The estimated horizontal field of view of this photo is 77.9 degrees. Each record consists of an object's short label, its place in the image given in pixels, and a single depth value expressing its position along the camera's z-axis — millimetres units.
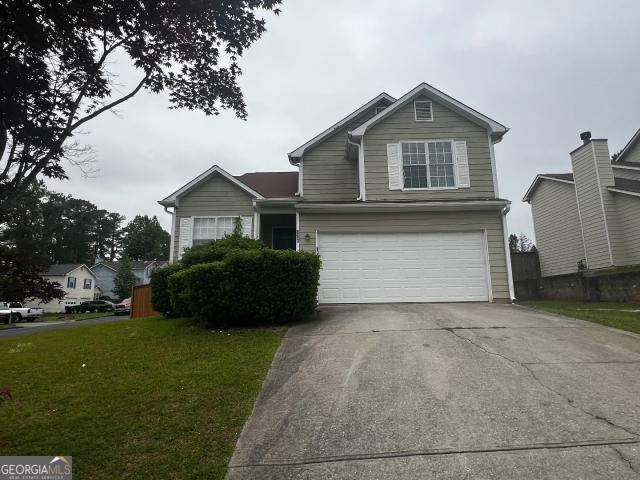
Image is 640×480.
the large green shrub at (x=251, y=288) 8438
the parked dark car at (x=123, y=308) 32219
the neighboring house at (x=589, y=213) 14984
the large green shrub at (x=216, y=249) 10852
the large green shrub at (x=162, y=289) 12109
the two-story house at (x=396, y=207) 11578
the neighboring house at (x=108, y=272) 54969
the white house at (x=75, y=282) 41969
